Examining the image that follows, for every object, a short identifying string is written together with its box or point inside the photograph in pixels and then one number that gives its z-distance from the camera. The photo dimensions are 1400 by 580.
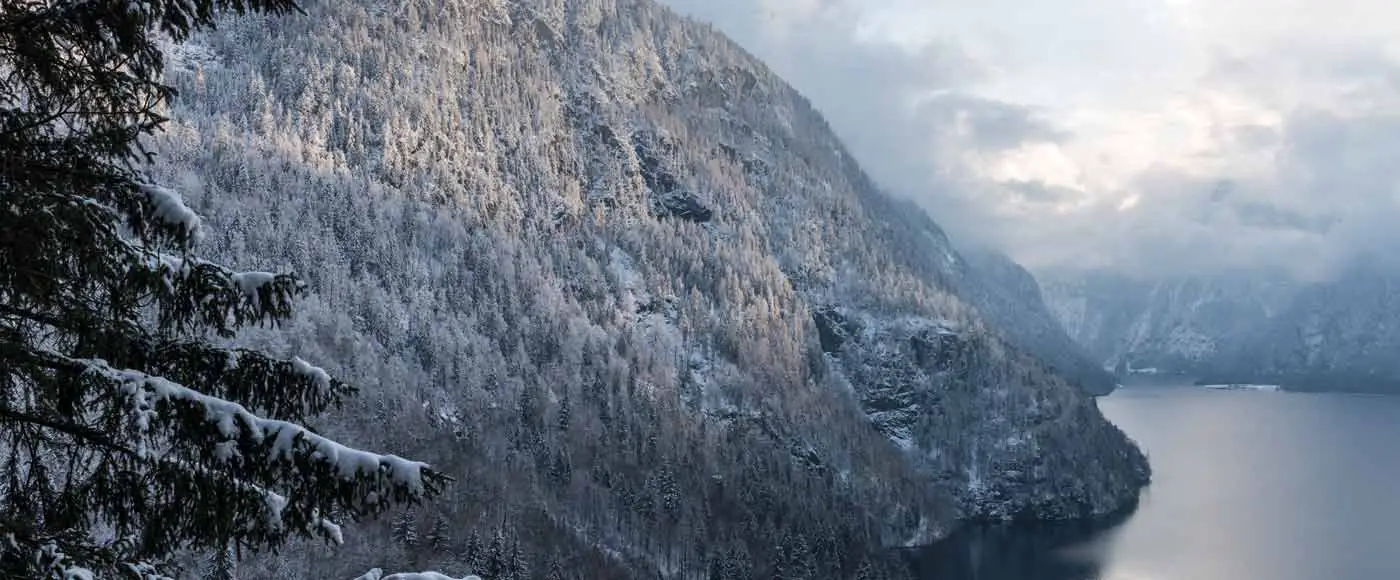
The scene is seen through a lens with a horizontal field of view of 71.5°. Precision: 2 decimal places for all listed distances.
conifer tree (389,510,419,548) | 145.75
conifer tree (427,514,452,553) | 147.38
